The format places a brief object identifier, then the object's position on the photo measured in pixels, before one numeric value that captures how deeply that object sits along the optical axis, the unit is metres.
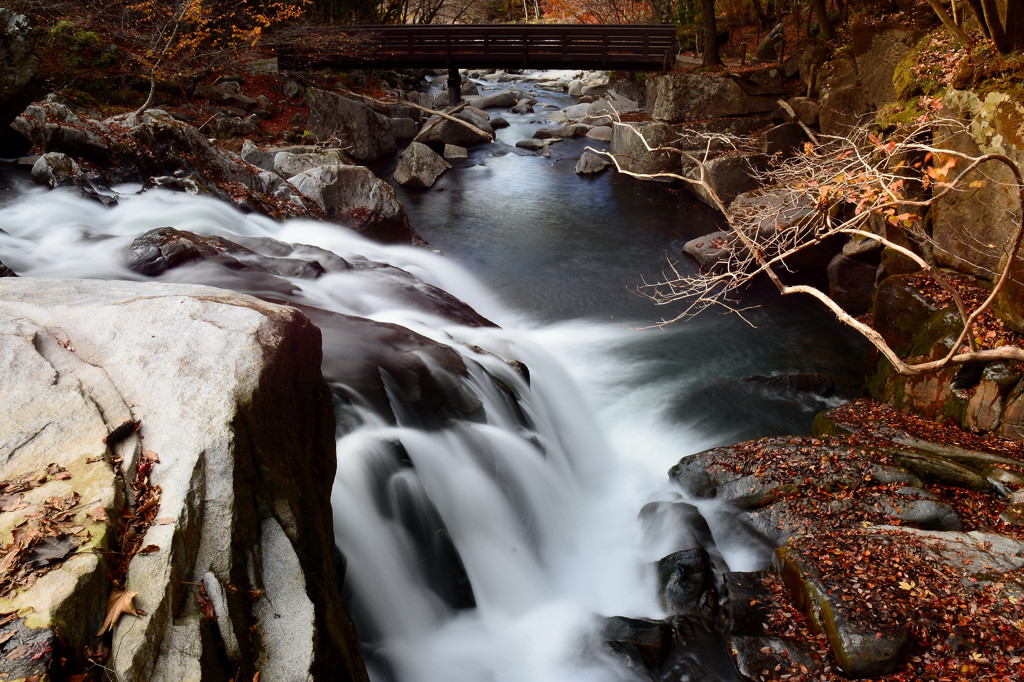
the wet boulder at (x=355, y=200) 13.05
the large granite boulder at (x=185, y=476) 2.91
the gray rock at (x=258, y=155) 14.57
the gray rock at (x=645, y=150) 17.69
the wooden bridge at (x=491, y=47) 20.14
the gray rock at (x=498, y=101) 26.81
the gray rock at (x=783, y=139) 16.69
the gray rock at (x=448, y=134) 21.41
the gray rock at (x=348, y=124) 18.44
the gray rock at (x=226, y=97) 17.81
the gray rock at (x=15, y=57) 8.27
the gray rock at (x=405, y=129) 20.78
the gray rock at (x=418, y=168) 17.81
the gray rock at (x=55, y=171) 9.97
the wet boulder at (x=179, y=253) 8.31
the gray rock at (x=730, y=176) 15.92
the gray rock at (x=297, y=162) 14.35
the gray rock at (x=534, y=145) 22.14
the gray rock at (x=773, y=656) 4.92
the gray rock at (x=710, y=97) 17.41
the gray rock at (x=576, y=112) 25.16
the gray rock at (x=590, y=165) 19.52
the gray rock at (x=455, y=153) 20.64
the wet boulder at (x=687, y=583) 5.63
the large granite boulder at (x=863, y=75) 13.00
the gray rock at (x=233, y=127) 16.38
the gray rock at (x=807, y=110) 16.42
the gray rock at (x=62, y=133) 10.70
